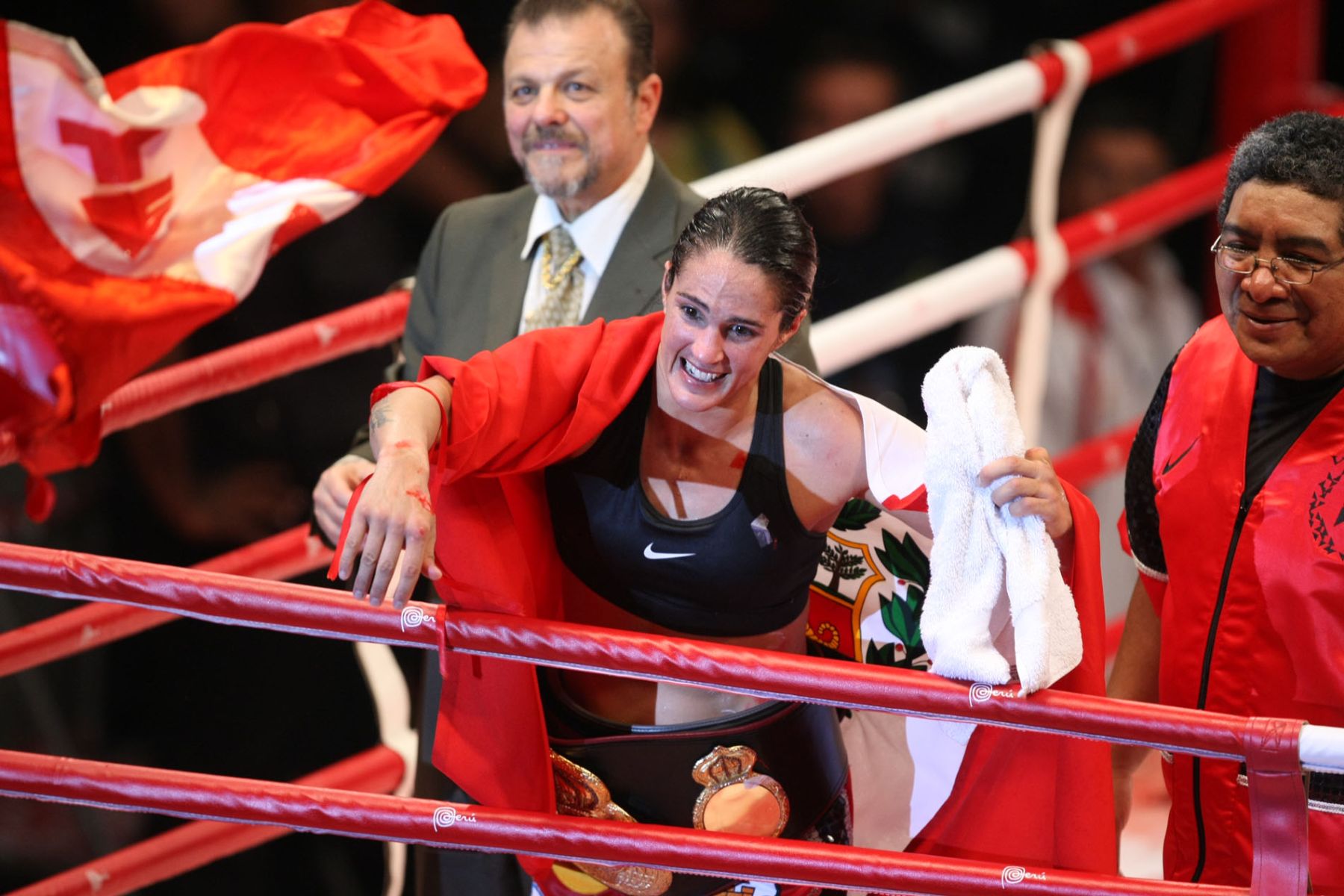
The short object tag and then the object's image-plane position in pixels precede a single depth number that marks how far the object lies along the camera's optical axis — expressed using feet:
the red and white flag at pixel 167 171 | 35.07
